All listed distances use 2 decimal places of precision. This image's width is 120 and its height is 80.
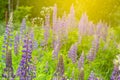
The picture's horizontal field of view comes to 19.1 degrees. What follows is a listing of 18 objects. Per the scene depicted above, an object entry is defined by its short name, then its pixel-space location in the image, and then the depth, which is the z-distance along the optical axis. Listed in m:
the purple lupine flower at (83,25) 9.73
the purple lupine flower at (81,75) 3.37
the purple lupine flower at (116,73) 3.93
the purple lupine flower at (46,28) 9.45
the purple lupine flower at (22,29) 8.96
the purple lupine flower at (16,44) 7.98
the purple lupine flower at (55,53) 7.61
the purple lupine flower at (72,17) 10.47
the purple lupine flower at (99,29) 10.01
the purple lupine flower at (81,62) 6.68
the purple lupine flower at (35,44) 8.33
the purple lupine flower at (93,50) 7.98
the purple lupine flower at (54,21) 9.65
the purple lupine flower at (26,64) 4.12
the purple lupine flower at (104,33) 10.19
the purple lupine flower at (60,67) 3.54
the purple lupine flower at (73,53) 7.54
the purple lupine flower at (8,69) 3.58
